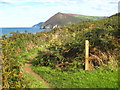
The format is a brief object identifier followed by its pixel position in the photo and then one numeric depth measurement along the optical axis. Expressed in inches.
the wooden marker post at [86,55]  316.2
